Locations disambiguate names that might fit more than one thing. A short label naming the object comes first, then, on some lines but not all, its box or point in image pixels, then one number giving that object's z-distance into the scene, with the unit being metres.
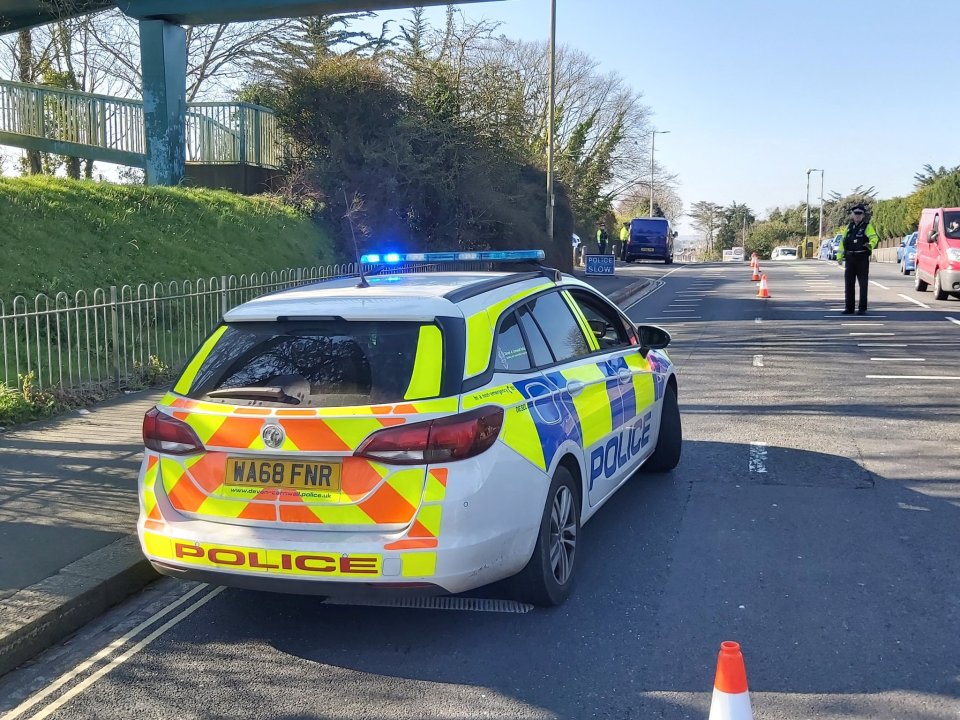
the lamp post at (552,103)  23.48
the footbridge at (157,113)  16.42
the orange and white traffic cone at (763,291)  22.89
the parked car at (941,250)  19.75
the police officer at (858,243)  16.39
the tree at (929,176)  63.62
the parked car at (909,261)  29.86
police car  3.71
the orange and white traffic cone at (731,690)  2.70
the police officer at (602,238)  37.44
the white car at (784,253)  75.97
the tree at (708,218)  121.69
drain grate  4.37
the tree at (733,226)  119.81
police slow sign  28.59
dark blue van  45.09
